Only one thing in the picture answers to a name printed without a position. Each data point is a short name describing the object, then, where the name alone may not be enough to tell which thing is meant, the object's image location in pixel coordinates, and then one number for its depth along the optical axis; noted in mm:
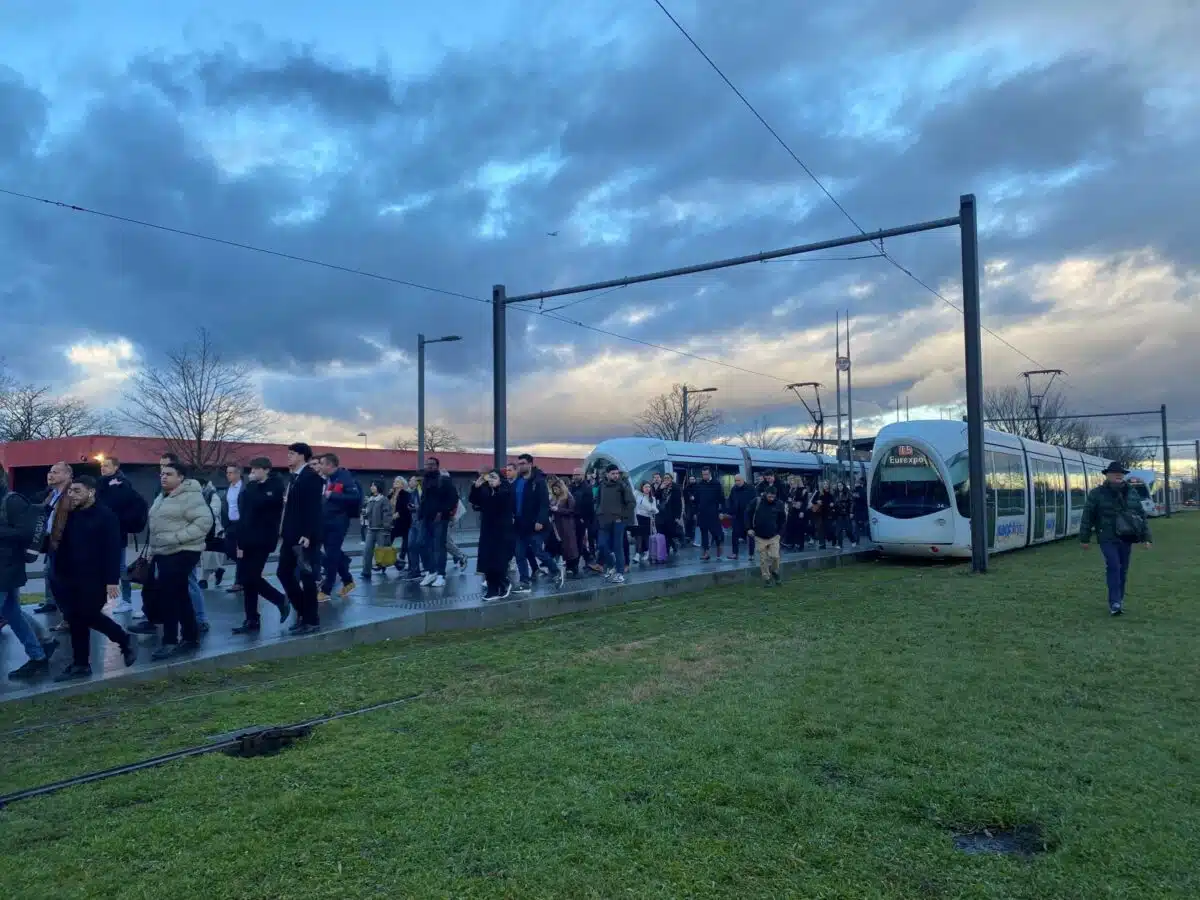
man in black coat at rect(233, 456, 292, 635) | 9109
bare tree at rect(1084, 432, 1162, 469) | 84725
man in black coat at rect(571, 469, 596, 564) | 15289
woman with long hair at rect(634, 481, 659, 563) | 17906
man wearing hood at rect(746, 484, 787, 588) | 14734
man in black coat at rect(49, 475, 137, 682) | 7434
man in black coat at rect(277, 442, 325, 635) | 9125
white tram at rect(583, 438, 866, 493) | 24547
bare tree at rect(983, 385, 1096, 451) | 73188
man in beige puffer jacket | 8211
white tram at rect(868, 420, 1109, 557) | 19141
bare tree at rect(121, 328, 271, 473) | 39438
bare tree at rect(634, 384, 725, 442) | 64250
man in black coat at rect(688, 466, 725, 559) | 18906
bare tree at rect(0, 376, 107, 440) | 52594
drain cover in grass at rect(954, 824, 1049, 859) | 3930
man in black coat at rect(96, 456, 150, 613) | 9148
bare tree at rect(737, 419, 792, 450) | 73838
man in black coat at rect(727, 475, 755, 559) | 19078
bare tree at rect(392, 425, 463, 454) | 81562
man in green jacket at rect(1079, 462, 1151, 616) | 10758
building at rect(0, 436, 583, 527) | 38969
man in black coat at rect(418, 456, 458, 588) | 13008
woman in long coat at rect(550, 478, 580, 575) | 14547
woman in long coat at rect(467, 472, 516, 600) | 11641
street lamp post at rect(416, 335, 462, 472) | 27375
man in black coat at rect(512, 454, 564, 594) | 13109
